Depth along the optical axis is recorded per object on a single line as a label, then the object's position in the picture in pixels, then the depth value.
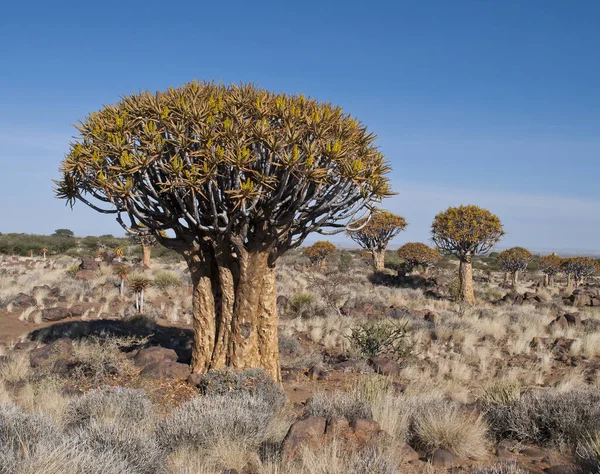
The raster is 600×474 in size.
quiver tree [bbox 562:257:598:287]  34.25
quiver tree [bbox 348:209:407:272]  31.48
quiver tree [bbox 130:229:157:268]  24.91
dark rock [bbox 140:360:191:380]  8.03
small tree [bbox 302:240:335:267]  37.16
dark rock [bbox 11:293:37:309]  14.55
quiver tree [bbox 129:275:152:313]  13.90
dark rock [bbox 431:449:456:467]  4.77
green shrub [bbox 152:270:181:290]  19.08
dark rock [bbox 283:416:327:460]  4.43
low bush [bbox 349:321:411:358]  10.48
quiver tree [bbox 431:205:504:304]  21.69
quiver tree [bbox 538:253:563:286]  35.47
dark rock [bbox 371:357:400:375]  9.39
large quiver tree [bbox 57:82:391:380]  6.59
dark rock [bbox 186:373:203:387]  7.67
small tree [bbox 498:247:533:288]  33.66
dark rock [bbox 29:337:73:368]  8.54
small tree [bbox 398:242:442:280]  33.53
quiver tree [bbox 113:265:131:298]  16.41
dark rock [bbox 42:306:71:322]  13.10
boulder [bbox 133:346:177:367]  8.81
